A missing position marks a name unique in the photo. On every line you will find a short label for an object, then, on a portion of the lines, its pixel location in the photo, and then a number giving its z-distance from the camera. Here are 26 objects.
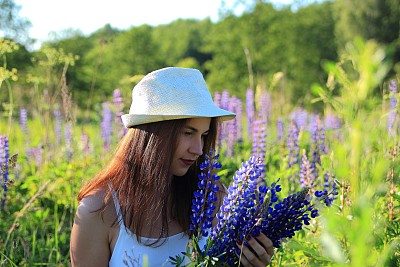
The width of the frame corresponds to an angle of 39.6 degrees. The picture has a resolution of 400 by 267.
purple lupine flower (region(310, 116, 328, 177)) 3.71
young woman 2.23
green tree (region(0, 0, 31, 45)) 13.72
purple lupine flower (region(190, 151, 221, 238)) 1.53
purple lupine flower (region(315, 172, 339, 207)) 1.62
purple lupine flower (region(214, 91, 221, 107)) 5.14
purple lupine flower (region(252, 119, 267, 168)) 4.04
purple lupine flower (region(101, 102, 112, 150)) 5.70
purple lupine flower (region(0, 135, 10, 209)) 3.21
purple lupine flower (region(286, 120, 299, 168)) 4.05
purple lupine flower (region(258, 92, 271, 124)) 4.58
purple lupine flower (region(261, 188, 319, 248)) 1.56
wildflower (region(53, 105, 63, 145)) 5.95
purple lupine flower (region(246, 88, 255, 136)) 5.44
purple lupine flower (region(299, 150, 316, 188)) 2.90
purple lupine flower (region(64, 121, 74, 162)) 4.97
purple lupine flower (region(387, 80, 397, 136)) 2.81
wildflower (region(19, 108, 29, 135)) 5.44
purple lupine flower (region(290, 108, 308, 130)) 5.84
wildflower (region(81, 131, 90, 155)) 4.53
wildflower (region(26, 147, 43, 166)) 4.78
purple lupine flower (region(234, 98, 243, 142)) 5.64
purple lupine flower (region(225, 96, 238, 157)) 5.02
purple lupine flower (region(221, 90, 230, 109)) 5.24
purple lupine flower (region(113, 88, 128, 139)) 4.20
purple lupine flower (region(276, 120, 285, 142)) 5.45
